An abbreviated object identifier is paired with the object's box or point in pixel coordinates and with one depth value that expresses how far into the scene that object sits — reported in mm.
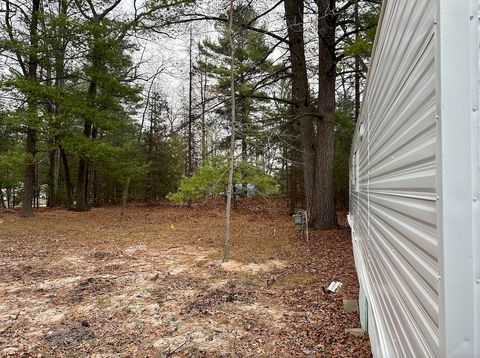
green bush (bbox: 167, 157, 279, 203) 7520
